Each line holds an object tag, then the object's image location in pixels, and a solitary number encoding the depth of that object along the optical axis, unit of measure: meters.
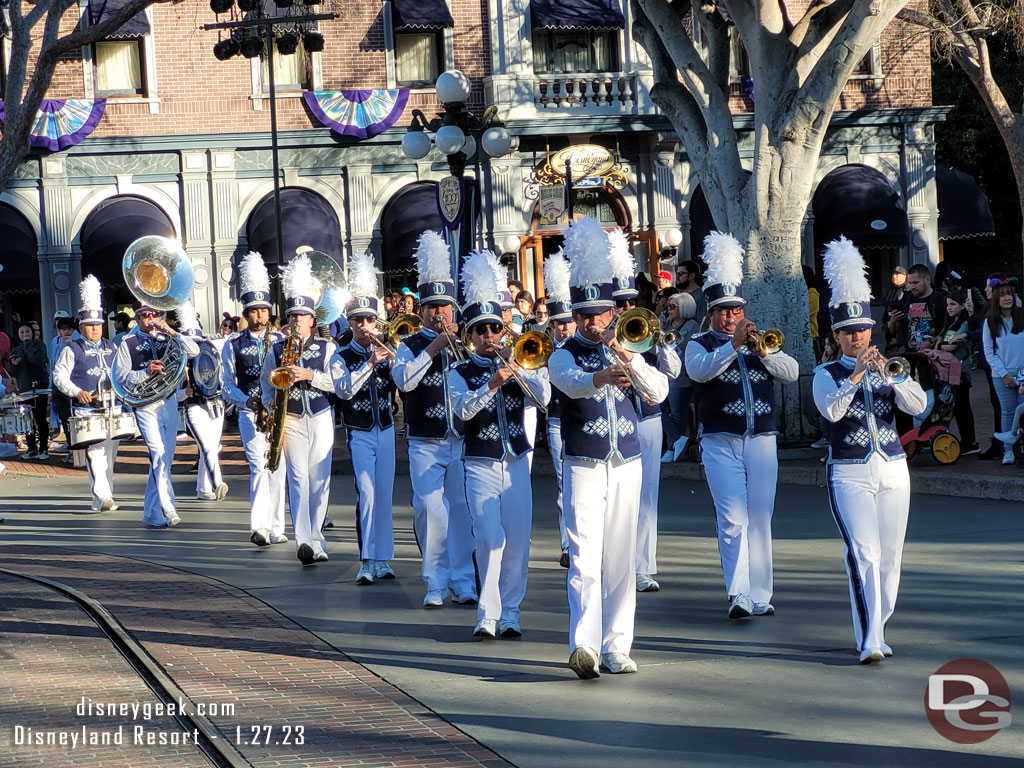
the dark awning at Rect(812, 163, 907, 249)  31.66
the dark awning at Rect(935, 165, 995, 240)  33.88
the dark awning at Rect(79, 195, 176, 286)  29.75
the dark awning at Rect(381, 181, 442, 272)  30.75
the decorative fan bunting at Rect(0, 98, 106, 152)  30.03
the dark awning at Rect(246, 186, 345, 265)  30.33
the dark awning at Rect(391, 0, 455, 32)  30.92
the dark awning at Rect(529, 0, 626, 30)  30.64
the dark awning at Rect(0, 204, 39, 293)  29.86
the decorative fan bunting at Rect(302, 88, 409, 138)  31.03
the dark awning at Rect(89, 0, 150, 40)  29.69
